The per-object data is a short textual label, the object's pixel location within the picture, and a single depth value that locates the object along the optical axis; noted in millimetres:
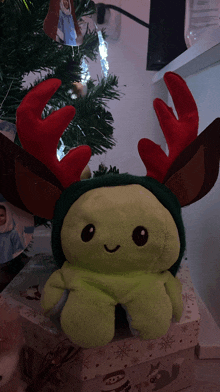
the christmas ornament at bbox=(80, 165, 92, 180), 542
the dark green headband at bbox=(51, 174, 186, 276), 366
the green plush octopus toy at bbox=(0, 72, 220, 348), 314
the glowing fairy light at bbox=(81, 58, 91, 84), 684
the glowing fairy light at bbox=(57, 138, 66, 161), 592
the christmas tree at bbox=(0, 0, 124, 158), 480
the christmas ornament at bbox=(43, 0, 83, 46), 470
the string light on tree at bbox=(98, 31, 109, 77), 693
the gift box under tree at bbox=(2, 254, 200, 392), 345
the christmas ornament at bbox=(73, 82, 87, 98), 634
